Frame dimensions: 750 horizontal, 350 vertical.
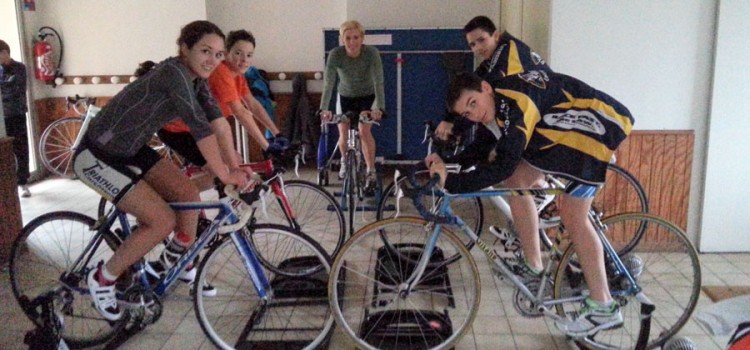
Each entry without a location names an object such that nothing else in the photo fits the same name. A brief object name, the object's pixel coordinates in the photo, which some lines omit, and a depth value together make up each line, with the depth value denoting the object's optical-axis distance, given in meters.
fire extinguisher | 6.44
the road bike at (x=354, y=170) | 4.27
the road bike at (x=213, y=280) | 2.60
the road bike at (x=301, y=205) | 3.29
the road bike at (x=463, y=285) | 2.56
